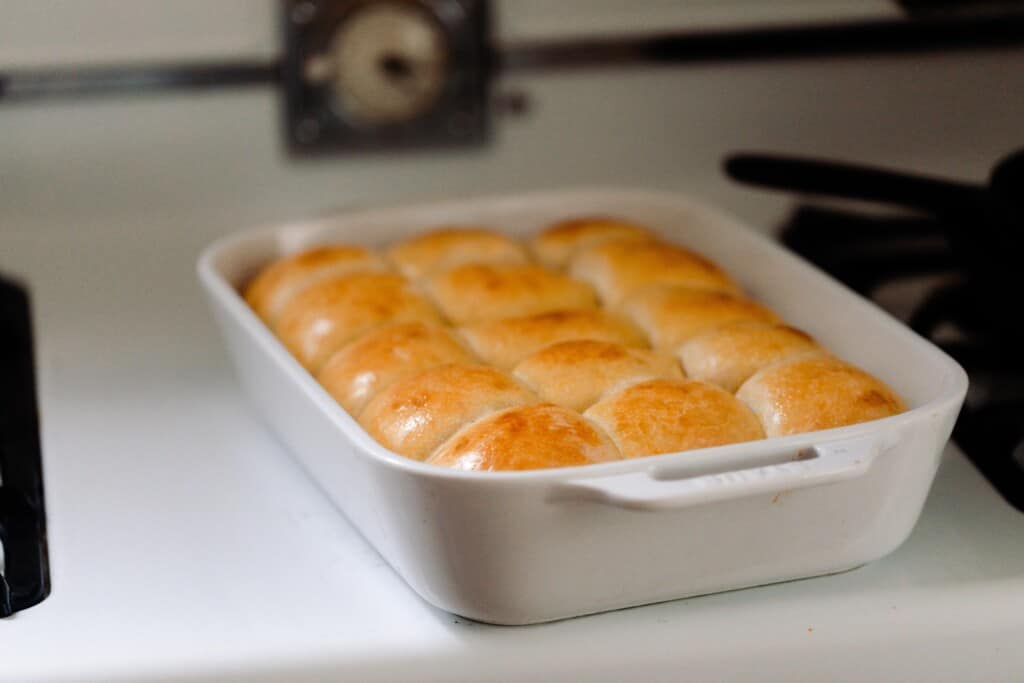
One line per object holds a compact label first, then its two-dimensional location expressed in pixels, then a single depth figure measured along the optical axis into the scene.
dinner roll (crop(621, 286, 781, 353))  0.90
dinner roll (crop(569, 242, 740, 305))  0.95
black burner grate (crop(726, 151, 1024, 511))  0.90
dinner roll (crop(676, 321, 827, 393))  0.87
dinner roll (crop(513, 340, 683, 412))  0.84
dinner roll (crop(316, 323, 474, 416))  0.85
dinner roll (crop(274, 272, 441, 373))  0.90
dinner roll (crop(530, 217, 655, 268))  1.00
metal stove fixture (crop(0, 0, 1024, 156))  1.11
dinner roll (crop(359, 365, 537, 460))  0.81
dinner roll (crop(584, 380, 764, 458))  0.80
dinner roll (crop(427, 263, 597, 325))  0.93
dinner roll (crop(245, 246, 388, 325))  0.95
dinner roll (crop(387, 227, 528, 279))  0.98
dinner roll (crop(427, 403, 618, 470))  0.77
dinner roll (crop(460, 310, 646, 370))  0.88
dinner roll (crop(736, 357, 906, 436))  0.82
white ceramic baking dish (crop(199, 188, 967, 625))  0.75
